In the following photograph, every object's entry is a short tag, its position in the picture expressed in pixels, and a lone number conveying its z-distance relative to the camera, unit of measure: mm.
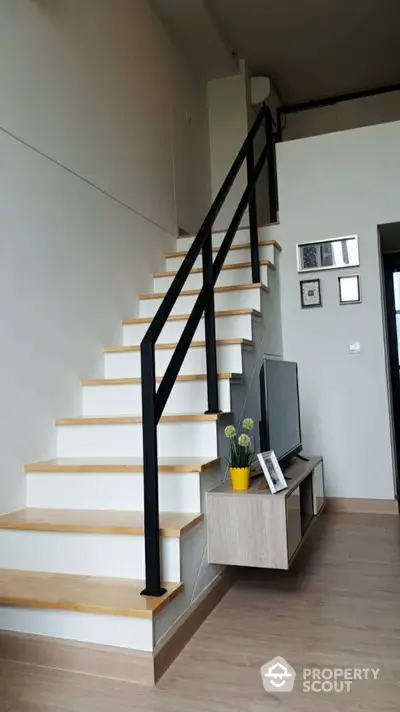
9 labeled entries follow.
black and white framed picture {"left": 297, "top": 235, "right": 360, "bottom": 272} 3967
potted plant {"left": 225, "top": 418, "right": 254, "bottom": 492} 2346
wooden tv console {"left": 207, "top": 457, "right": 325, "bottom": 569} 2182
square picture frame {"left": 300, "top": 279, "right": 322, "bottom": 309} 4039
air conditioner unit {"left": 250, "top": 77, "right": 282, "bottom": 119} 5609
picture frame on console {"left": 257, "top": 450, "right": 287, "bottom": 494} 2260
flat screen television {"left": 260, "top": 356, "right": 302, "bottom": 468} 2594
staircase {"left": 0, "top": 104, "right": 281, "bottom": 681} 1846
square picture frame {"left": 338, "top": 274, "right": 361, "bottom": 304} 3934
